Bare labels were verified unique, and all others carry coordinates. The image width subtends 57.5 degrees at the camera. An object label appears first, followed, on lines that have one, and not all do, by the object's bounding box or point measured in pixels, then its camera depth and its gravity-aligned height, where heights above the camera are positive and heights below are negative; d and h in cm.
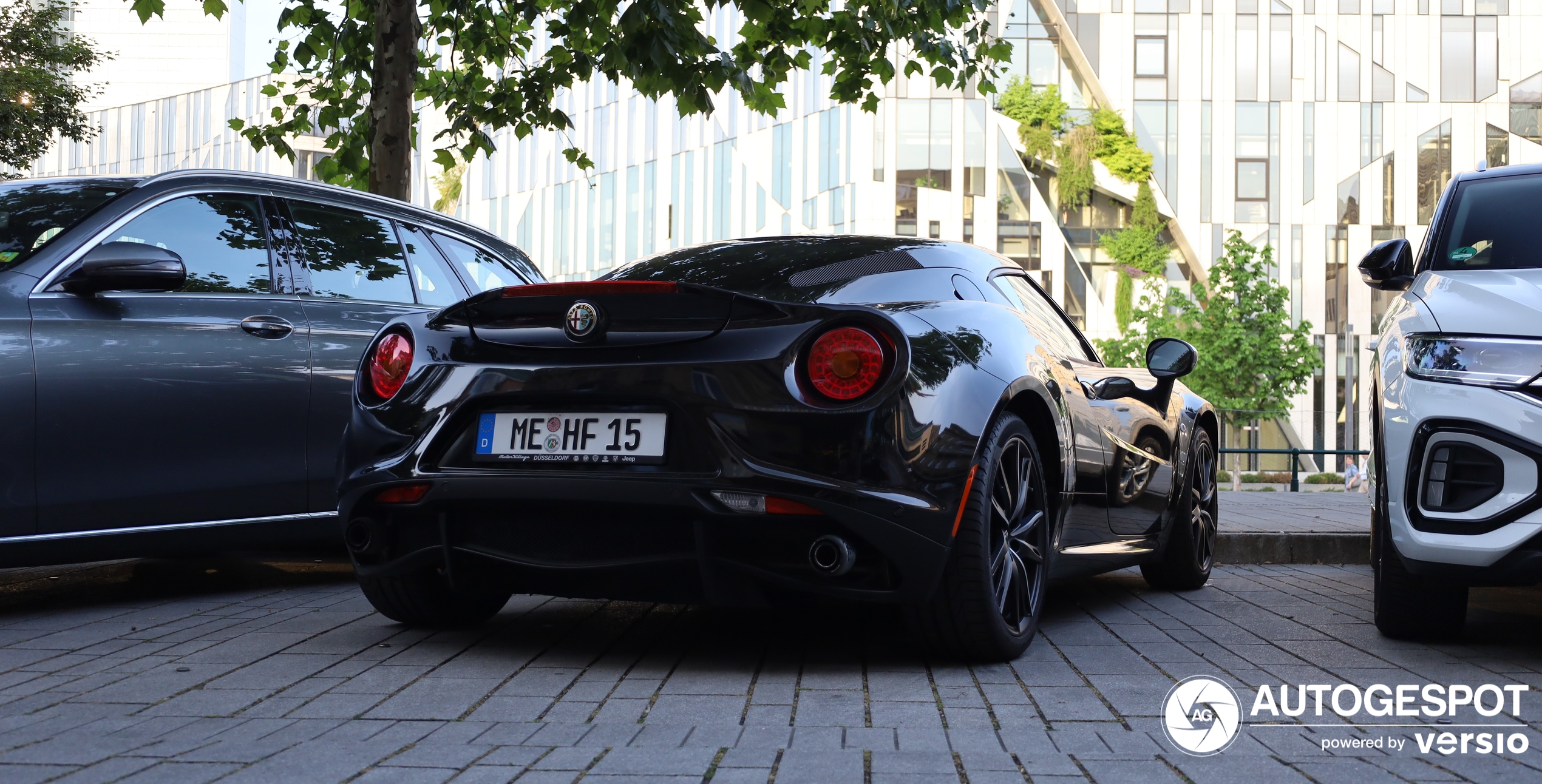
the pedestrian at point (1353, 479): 3191 -145
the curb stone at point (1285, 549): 770 -74
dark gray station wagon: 465 +16
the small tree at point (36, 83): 2714 +623
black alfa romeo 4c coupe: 359 -10
